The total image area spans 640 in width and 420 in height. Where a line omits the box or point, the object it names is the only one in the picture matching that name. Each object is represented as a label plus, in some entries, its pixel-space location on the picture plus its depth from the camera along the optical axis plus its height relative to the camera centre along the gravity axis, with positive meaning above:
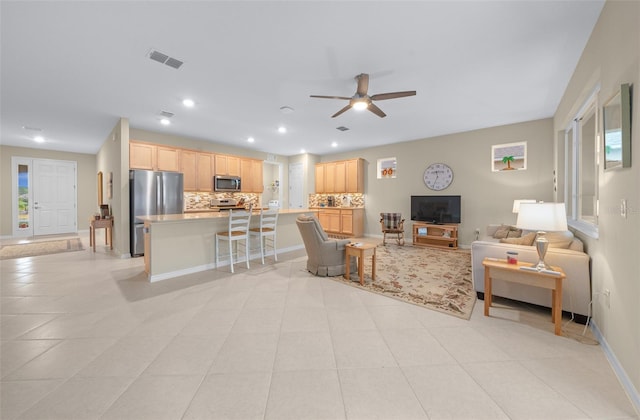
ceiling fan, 3.14 +1.41
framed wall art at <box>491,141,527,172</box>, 5.32 +1.10
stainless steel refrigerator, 5.04 +0.24
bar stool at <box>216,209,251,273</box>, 4.14 -0.36
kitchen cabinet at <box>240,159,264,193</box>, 7.43 +0.99
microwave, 6.72 +0.68
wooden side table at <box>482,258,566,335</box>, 2.22 -0.67
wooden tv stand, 5.88 -0.67
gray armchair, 3.77 -0.62
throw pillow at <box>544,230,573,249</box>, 2.74 -0.35
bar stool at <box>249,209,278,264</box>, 4.59 -0.36
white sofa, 2.41 -0.64
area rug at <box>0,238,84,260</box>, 5.20 -0.91
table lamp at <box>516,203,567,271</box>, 2.22 -0.11
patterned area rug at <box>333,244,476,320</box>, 2.92 -1.05
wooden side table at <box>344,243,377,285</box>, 3.52 -0.66
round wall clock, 6.25 +0.80
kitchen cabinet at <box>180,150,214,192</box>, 6.21 +0.97
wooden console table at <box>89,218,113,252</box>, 5.61 -0.41
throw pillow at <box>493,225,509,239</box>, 4.55 -0.45
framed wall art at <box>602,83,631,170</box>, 1.67 +0.56
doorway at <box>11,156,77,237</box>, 7.34 +0.37
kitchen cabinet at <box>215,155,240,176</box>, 6.82 +1.19
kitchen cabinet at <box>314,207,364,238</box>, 7.53 -0.39
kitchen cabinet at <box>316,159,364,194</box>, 7.71 +0.99
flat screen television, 5.96 -0.01
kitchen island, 3.65 -0.54
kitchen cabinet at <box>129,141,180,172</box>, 5.36 +1.15
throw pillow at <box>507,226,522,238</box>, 4.35 -0.44
